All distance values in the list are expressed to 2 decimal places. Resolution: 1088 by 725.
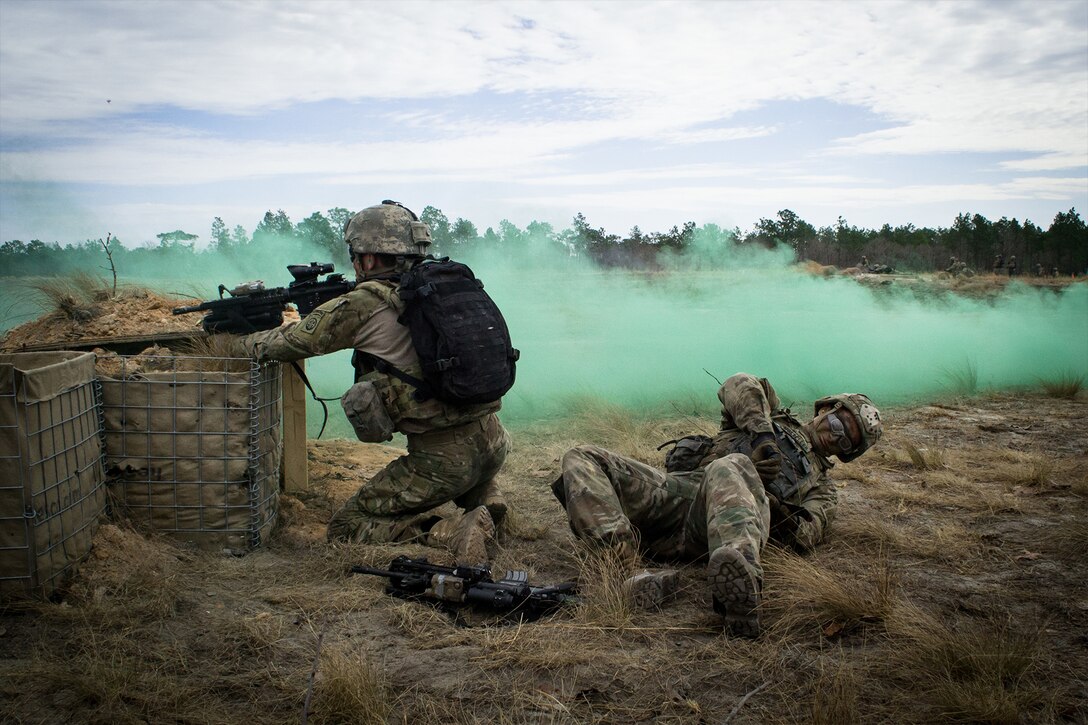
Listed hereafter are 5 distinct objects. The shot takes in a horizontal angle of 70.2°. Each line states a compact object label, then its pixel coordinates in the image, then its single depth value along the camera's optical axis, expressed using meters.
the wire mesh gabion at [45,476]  3.20
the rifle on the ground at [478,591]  3.40
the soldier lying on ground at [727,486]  3.68
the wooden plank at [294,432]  4.94
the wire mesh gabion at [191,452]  4.02
